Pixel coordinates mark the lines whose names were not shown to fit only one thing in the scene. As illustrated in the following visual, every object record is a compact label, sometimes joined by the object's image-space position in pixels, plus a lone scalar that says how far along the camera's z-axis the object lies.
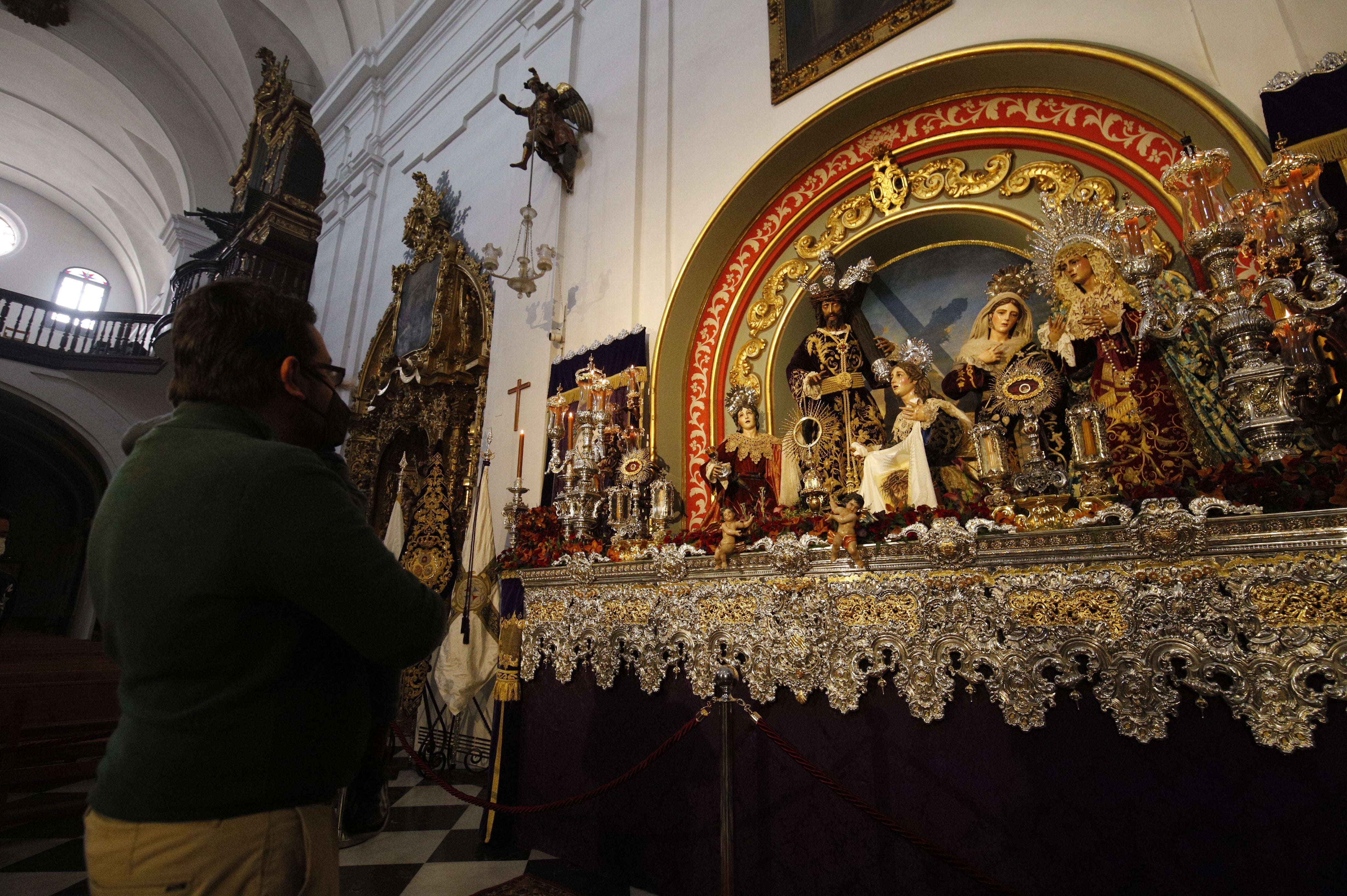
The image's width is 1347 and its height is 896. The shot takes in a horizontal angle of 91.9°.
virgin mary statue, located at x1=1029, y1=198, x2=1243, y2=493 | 2.94
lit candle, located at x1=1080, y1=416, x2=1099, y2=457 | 2.71
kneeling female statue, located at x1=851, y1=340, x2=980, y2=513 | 3.57
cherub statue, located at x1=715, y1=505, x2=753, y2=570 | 3.05
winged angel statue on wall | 6.56
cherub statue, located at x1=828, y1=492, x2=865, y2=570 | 2.68
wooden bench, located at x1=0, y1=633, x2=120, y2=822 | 3.97
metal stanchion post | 2.16
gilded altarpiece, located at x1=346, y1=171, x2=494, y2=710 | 6.91
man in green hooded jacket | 1.01
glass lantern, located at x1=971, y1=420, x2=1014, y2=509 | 2.93
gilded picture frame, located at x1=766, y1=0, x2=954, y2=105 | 4.59
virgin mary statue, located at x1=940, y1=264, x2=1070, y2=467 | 3.68
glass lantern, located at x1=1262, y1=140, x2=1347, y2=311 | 2.34
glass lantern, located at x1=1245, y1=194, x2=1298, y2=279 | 2.51
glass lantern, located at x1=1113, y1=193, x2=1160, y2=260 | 2.90
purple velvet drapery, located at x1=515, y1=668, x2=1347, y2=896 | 1.86
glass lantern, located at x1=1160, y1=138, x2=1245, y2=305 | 2.47
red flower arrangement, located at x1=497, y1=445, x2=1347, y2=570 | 1.91
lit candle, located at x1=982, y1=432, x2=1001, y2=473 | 3.04
